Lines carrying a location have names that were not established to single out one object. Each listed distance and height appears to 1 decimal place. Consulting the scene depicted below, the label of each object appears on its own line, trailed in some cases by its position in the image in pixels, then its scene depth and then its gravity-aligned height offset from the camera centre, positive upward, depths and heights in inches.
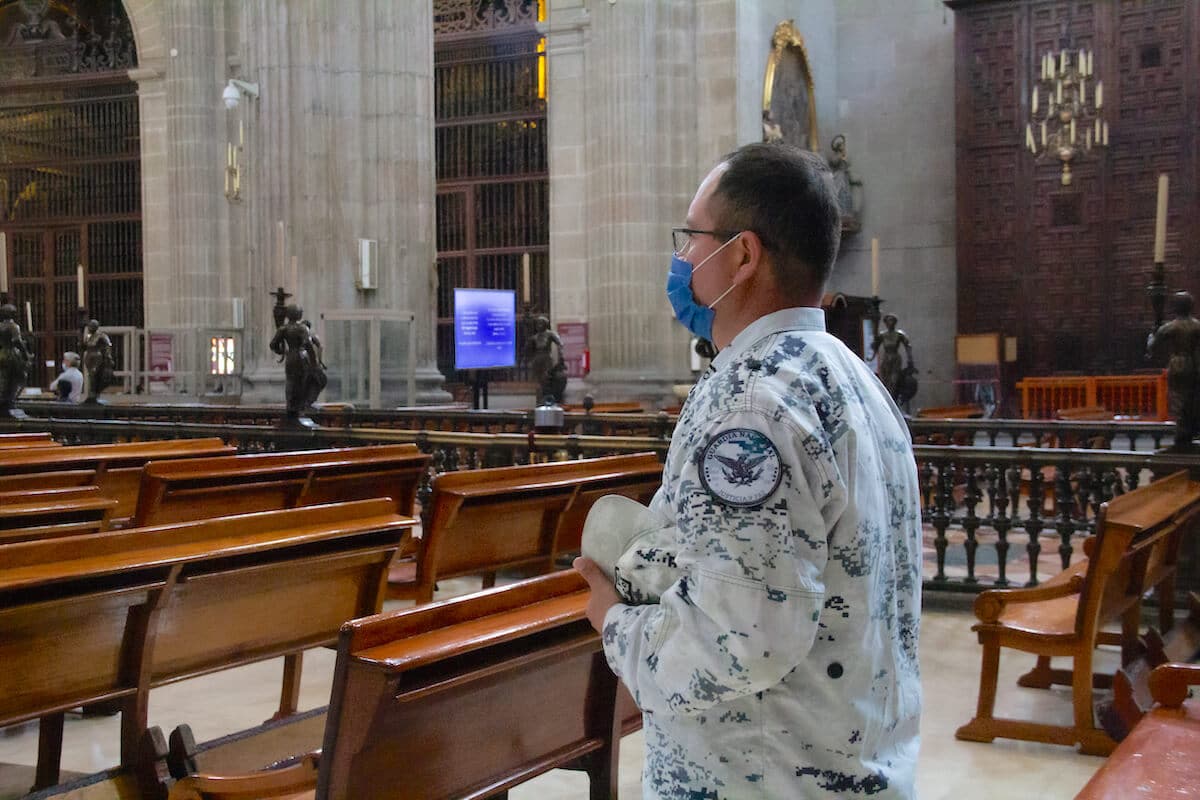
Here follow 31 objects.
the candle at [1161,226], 220.2 +22.1
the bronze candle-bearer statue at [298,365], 344.2 -4.7
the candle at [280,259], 373.7 +29.8
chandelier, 622.2 +128.9
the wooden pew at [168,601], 105.2 -26.4
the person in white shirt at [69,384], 591.5 -16.8
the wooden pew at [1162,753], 82.1 -32.3
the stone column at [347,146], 501.4 +89.3
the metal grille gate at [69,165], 816.9 +134.7
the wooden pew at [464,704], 76.1 -27.1
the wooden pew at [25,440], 264.5 -21.0
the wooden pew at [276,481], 177.0 -22.6
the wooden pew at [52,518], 145.1 -22.0
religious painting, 625.3 +143.6
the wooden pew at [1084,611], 156.9 -40.3
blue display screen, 478.9 +7.9
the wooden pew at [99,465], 193.2 -21.0
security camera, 522.3 +119.2
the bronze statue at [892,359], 368.5 -5.2
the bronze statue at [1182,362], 223.3 -4.2
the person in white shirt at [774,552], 57.1 -10.8
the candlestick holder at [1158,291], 224.1 +9.7
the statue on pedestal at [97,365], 477.4 -5.5
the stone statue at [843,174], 725.3 +107.9
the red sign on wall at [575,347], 611.2 -0.2
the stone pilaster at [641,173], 587.2 +89.0
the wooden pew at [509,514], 176.9 -27.9
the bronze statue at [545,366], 383.2 -6.3
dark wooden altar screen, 655.1 +91.1
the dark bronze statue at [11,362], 413.1 -3.3
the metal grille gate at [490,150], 726.5 +127.2
